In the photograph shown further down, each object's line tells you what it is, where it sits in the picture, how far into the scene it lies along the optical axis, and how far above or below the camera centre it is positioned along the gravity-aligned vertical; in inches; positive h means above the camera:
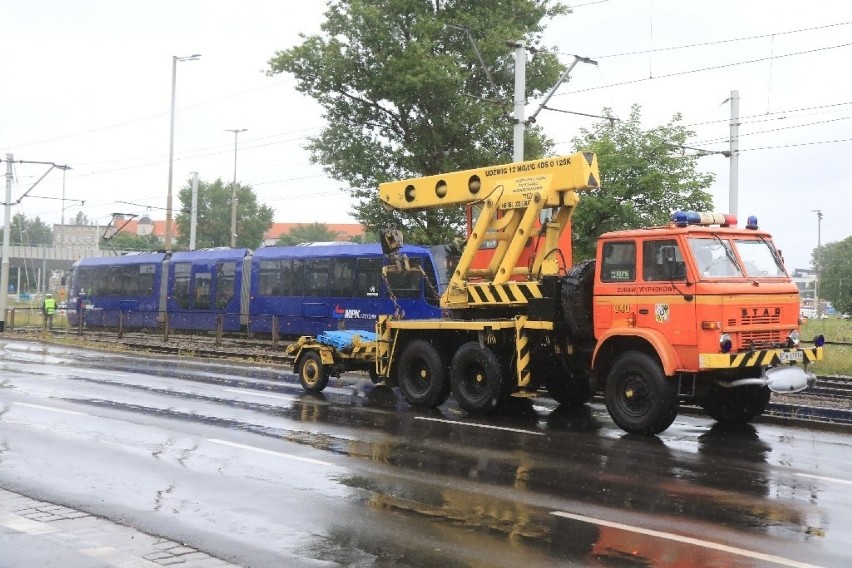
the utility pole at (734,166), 931.3 +152.8
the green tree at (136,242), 4202.8 +270.0
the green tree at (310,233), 4950.8 +393.5
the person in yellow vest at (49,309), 1563.7 -18.3
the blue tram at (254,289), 1118.4 +21.9
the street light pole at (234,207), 2179.1 +230.6
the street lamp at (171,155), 1572.1 +254.5
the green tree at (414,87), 1202.0 +292.3
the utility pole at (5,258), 1667.1 +67.8
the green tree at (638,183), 1128.8 +161.5
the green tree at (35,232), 6011.8 +444.9
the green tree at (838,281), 2484.7 +117.6
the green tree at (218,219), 3892.7 +355.9
